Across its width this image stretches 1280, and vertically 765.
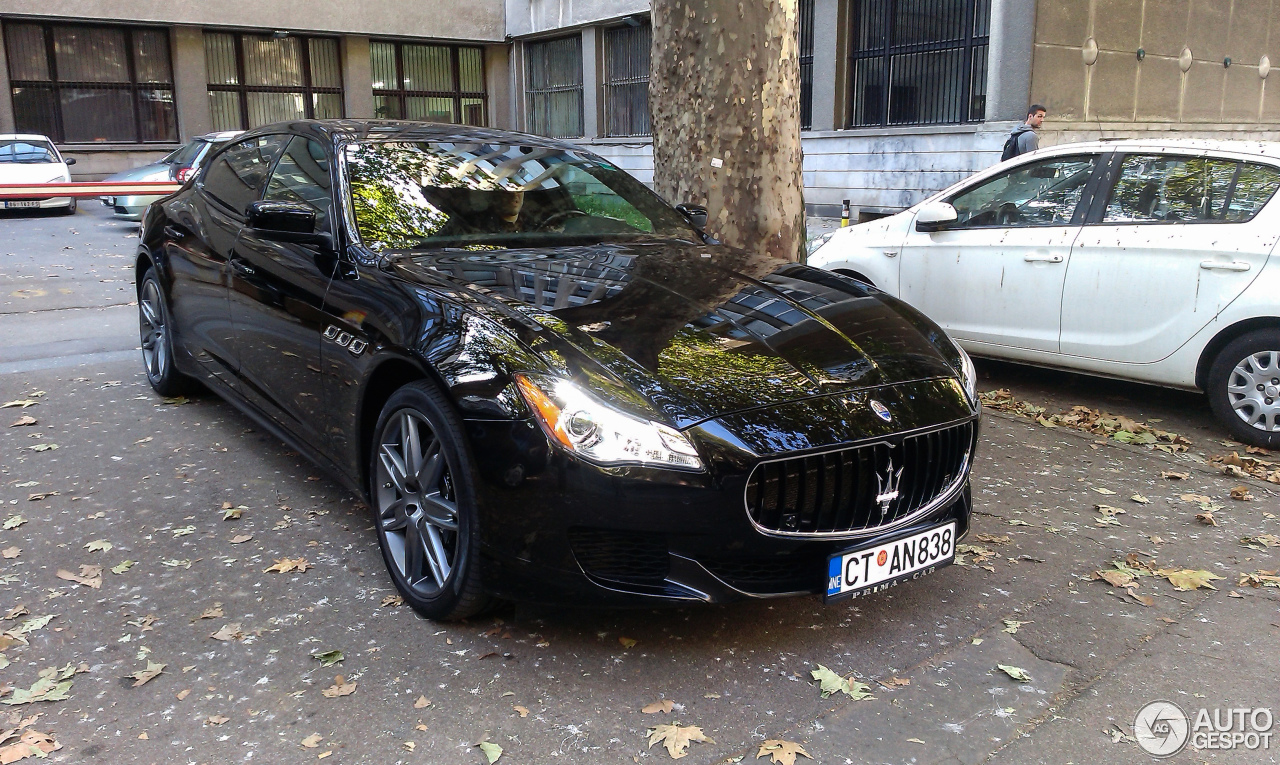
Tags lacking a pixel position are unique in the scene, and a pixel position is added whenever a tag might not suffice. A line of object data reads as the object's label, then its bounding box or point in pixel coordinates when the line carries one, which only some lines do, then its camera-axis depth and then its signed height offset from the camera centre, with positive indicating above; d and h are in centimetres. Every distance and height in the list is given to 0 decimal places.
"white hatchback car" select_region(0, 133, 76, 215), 1800 +25
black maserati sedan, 297 -67
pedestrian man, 1166 +30
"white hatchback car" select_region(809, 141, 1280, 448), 552 -57
